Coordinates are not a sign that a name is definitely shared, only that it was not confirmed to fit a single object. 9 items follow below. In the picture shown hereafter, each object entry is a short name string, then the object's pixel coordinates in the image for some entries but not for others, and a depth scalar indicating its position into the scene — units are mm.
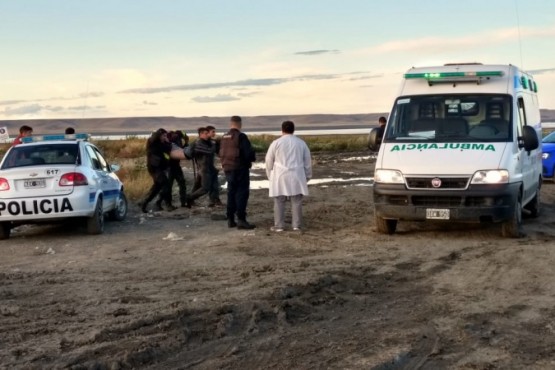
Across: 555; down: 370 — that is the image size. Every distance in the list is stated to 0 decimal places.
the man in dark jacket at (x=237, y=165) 13062
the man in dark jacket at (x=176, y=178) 16953
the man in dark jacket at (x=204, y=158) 16641
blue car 20672
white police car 12273
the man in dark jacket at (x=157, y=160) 16266
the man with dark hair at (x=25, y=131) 16734
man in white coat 12609
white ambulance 10953
